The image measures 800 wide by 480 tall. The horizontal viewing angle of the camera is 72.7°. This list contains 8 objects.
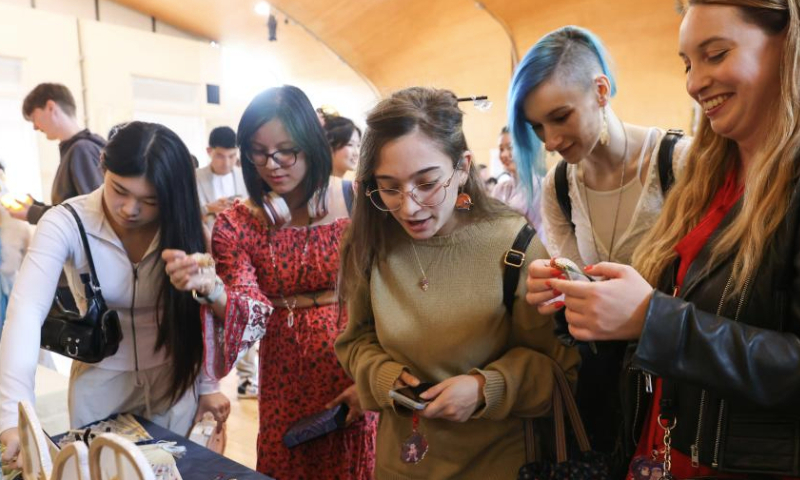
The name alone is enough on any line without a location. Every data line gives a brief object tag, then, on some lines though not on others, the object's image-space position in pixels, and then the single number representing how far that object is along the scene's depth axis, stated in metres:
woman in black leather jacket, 0.78
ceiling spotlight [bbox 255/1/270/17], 7.97
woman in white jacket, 1.52
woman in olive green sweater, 1.17
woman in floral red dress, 1.51
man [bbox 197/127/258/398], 4.22
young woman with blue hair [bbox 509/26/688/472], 1.43
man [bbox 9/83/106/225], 3.14
